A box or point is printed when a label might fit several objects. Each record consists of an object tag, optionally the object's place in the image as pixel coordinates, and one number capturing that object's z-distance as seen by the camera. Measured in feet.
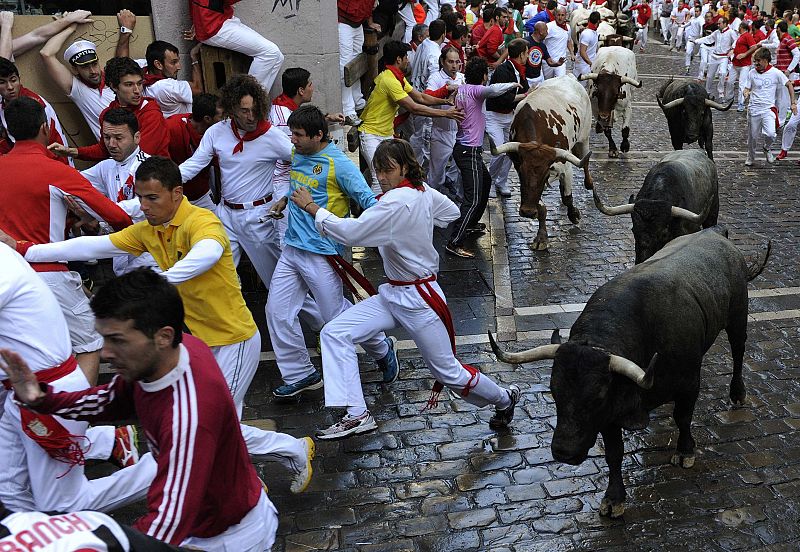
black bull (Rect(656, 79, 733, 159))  43.45
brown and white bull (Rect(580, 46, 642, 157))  51.55
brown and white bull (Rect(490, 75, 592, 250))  35.32
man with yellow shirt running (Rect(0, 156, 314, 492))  16.07
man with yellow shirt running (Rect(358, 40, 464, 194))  32.76
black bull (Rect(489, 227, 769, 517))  16.44
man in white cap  26.61
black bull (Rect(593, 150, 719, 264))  27.48
